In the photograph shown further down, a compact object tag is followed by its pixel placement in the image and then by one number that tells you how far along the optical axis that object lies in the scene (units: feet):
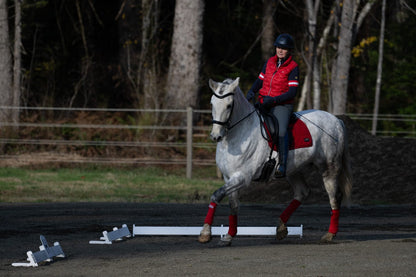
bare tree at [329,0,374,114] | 157.22
